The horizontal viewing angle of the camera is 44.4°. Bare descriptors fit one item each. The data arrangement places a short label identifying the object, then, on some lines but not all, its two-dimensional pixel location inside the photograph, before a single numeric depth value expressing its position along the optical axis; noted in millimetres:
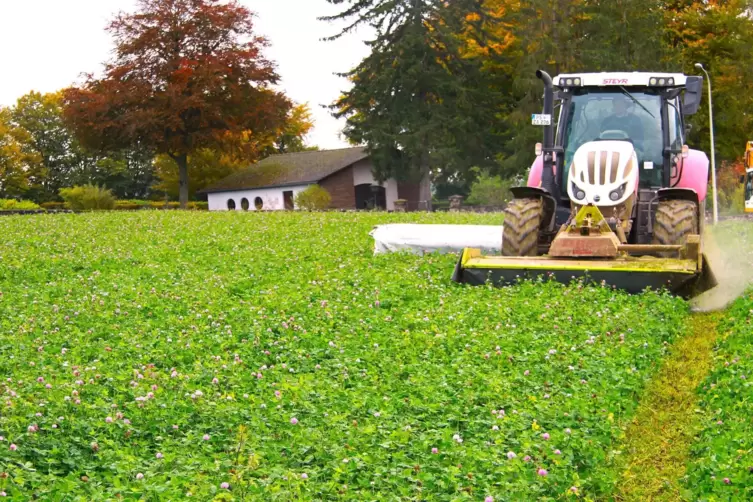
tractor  11648
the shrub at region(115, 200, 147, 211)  54406
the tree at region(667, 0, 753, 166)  42562
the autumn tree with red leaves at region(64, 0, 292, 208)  48969
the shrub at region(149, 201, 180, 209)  53500
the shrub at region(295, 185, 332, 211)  47594
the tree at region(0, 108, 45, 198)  66688
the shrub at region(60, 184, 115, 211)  40406
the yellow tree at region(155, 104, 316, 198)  53594
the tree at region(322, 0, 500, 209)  46500
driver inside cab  13664
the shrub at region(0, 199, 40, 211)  44262
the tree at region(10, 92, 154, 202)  71688
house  54219
